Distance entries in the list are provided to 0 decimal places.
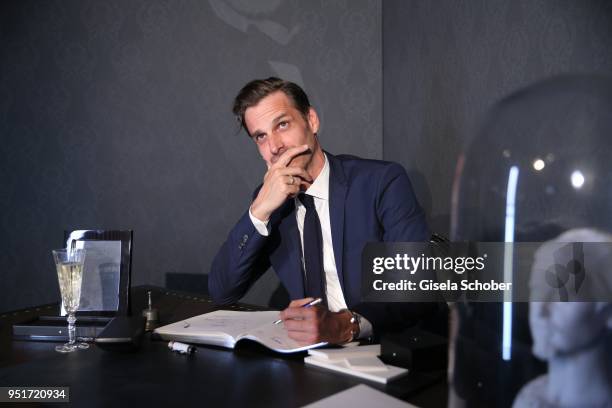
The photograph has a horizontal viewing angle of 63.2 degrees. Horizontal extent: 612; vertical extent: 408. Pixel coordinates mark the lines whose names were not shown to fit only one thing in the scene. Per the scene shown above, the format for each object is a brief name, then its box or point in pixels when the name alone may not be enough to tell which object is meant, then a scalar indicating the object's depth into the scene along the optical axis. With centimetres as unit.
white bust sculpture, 49
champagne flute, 112
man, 154
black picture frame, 128
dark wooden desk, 78
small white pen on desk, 101
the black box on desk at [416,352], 87
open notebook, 100
